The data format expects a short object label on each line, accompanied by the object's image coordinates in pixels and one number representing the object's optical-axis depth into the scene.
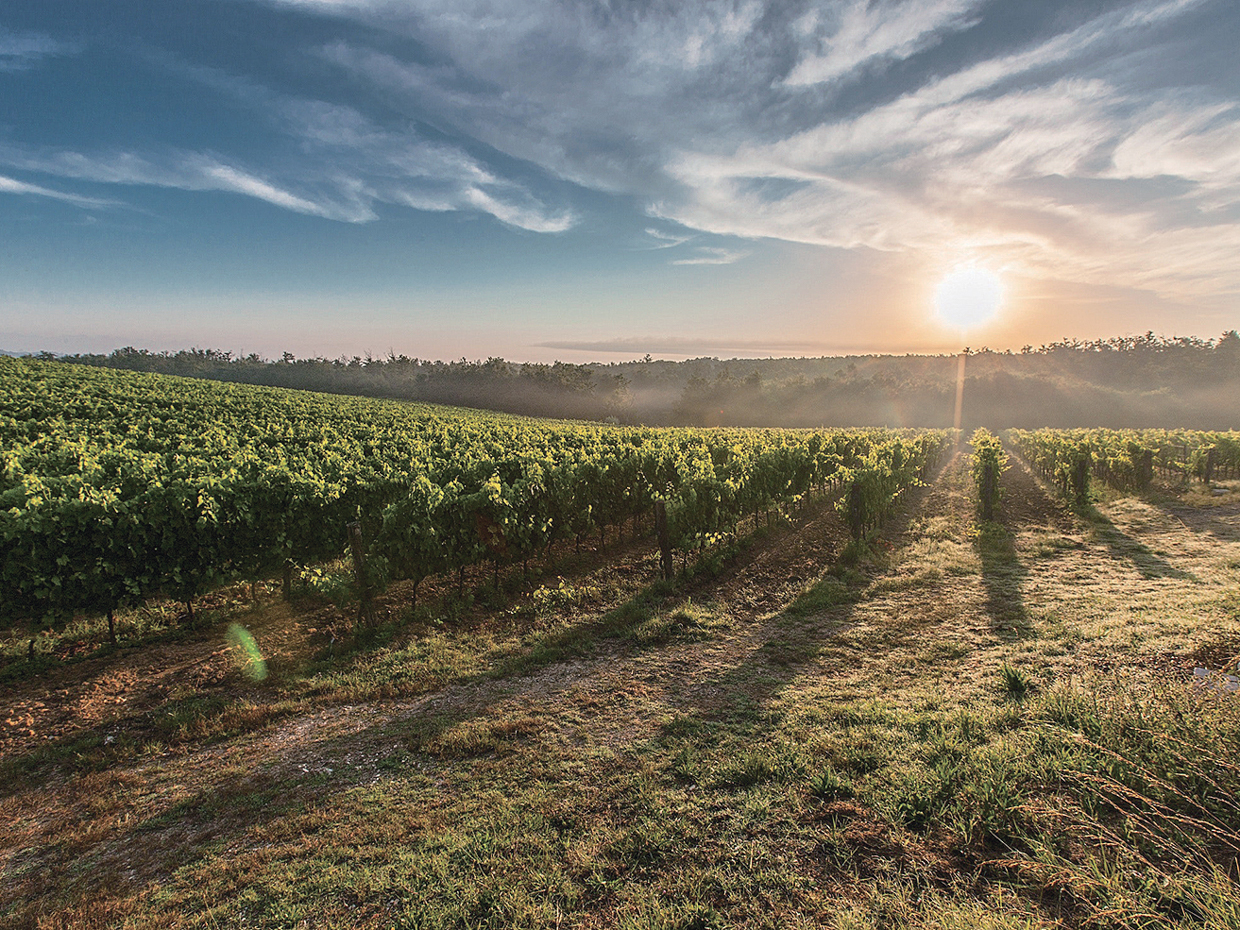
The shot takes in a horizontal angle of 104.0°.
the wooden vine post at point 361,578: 7.67
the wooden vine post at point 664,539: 9.79
